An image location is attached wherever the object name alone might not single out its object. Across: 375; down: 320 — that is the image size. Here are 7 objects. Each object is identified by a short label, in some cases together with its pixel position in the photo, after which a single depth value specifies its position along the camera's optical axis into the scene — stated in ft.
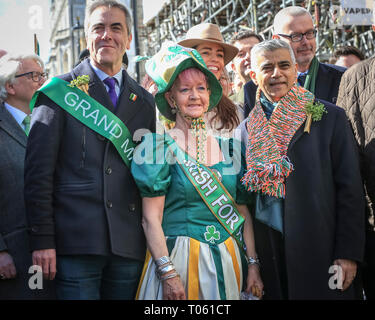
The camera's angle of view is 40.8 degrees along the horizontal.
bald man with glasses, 11.31
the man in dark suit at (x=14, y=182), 8.88
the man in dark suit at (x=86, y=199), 7.87
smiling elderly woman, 7.95
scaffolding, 37.42
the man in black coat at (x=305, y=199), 8.20
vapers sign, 28.84
